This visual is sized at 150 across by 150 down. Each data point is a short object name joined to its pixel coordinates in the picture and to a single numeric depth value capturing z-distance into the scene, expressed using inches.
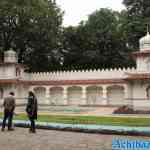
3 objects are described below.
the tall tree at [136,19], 1820.4
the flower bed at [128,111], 1083.3
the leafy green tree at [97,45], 1929.1
